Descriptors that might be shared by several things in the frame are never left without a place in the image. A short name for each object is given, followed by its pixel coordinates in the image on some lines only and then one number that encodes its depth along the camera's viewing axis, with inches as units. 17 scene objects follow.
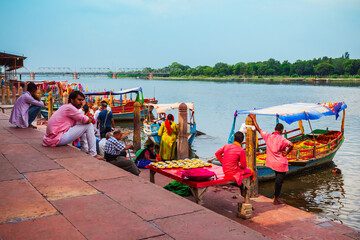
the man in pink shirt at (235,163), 238.4
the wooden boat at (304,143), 495.3
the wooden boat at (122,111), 1084.5
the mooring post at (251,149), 311.8
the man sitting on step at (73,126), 266.2
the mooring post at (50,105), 676.0
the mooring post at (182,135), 411.8
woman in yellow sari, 432.5
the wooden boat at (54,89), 1205.0
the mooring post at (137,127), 512.7
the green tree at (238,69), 7500.0
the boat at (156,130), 687.7
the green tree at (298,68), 6309.1
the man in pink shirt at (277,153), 286.4
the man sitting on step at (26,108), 362.5
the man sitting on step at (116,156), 278.4
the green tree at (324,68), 5625.0
